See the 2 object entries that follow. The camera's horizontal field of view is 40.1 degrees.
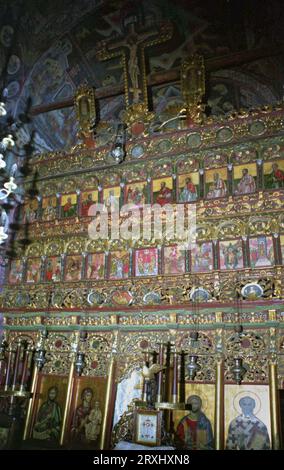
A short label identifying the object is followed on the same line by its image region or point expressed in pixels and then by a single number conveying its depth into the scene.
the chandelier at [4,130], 7.53
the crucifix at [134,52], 9.19
